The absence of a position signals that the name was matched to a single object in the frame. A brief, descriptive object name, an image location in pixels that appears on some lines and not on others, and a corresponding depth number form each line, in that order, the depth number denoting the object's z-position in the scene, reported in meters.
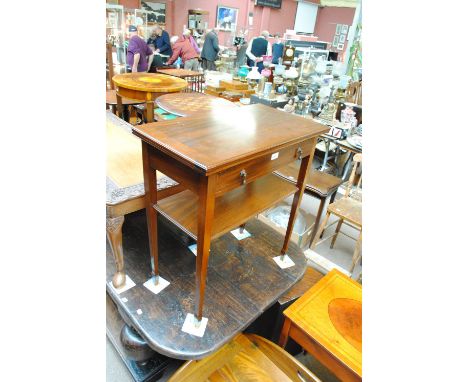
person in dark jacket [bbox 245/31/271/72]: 6.30
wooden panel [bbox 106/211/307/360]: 1.26
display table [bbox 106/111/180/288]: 1.22
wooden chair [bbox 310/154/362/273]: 2.17
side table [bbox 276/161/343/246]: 2.27
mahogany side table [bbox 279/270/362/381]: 1.19
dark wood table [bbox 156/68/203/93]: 3.45
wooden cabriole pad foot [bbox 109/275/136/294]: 1.41
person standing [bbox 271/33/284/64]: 5.80
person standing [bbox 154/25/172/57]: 5.76
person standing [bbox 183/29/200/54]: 5.62
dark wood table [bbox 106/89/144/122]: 3.19
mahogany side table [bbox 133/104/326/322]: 0.91
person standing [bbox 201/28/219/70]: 6.32
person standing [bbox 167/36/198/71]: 5.63
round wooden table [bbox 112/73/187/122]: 2.16
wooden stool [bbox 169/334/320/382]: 1.23
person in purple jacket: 4.00
